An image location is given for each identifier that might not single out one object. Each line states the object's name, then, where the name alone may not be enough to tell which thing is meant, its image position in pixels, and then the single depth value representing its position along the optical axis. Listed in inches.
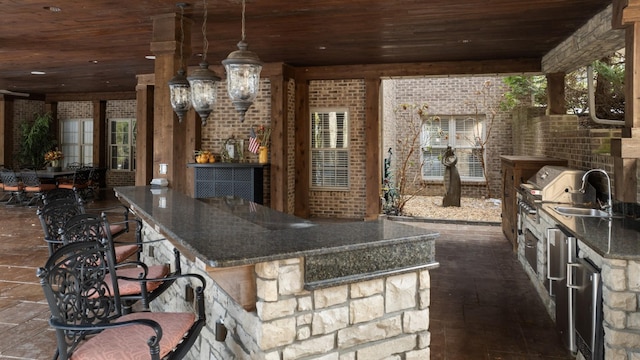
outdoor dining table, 410.0
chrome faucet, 140.6
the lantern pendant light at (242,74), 124.2
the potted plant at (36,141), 536.1
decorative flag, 332.8
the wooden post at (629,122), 139.6
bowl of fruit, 325.4
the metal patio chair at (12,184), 406.0
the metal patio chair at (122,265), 100.2
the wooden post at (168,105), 189.5
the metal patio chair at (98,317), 65.9
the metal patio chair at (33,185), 399.2
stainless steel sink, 145.0
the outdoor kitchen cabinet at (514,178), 227.1
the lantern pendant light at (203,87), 143.2
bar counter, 68.5
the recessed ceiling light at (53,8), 187.9
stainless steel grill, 171.0
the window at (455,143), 478.0
